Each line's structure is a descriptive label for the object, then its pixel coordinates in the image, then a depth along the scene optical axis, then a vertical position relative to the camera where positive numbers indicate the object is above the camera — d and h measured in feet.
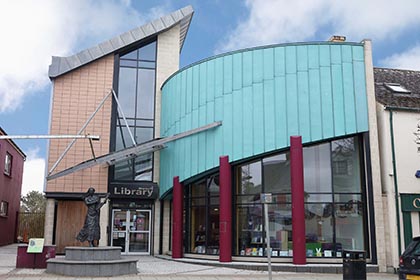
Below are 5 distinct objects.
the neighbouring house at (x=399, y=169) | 53.78 +7.14
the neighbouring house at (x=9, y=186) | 95.81 +9.72
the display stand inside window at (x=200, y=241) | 62.49 -1.02
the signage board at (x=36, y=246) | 52.95 -1.47
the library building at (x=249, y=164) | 55.26 +8.71
